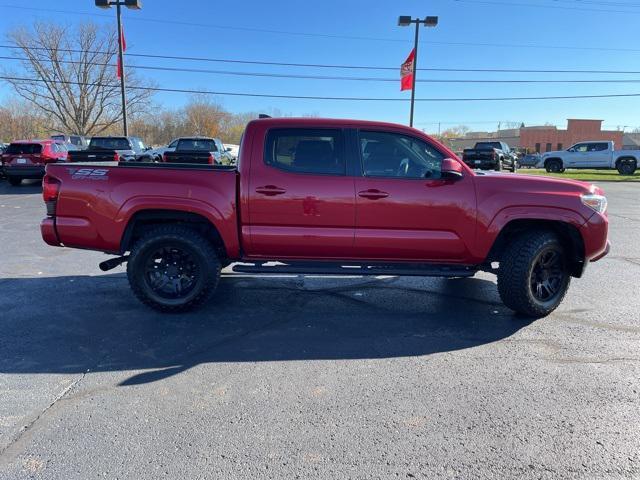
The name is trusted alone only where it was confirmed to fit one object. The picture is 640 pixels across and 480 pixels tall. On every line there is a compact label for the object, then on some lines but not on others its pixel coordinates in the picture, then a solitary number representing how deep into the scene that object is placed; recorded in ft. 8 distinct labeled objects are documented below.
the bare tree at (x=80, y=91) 146.00
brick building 248.32
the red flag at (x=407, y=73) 66.44
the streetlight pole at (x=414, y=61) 65.69
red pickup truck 14.17
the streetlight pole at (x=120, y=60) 58.07
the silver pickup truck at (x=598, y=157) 89.56
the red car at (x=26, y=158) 54.13
